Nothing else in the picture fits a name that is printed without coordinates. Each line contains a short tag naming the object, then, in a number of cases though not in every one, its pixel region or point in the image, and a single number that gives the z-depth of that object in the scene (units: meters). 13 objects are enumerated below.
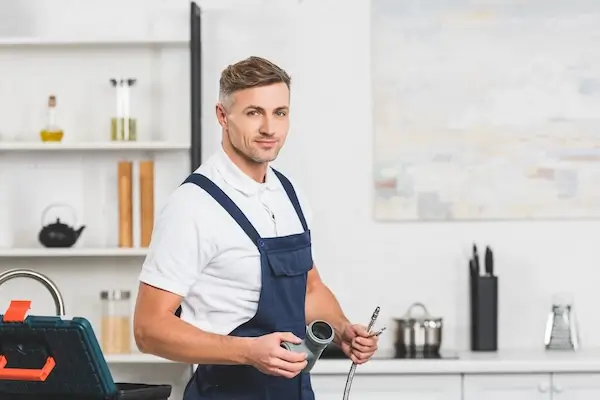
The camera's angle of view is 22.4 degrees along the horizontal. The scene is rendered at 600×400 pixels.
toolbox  2.58
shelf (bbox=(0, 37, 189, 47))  5.80
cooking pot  5.81
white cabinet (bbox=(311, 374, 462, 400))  5.48
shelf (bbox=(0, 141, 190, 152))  5.75
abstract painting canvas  6.13
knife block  5.88
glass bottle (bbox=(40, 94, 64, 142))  5.87
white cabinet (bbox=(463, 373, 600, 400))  5.48
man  3.20
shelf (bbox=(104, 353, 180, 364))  5.65
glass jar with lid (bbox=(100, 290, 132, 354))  5.75
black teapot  5.82
